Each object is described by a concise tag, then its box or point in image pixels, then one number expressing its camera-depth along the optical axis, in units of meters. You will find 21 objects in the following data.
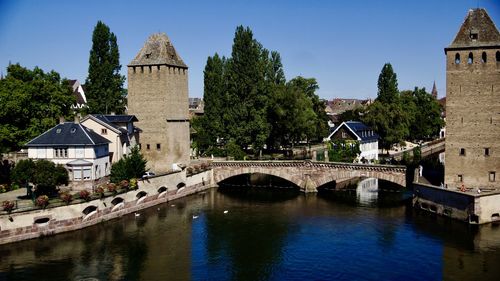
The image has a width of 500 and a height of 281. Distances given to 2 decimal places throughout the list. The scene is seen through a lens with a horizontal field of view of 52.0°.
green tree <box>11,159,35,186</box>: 46.41
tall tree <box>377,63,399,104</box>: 97.44
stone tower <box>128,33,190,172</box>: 64.50
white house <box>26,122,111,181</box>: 52.19
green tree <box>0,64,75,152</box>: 55.84
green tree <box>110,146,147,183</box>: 53.12
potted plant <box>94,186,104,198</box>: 46.38
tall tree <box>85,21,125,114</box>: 76.81
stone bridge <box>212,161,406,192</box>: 55.34
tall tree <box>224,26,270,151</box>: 69.81
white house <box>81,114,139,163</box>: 59.06
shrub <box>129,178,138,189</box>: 50.66
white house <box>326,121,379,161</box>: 79.19
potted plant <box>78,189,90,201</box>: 44.31
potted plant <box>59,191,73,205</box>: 42.84
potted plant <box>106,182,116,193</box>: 48.16
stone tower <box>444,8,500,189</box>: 46.72
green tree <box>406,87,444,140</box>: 101.81
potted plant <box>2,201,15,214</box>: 39.12
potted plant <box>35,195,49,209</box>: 40.94
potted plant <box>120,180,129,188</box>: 49.34
